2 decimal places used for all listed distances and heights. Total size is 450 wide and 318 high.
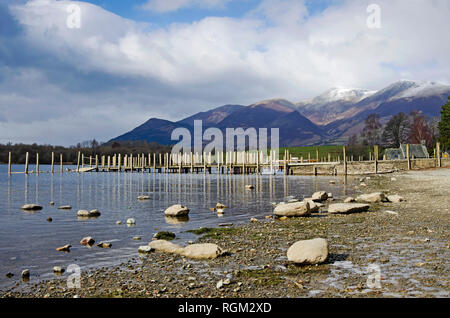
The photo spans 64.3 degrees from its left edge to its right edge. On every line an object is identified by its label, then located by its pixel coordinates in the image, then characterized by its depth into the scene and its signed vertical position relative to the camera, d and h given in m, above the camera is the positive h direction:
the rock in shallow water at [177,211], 19.75 -2.74
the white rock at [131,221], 17.26 -2.90
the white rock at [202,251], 10.22 -2.60
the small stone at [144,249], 11.23 -2.75
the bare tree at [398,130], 105.12 +9.14
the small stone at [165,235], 13.46 -2.83
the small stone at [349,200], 22.47 -2.49
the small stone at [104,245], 12.30 -2.85
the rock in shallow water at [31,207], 23.47 -2.96
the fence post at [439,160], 57.37 -0.11
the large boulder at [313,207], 18.48 -2.40
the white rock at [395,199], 22.19 -2.42
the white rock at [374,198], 22.28 -2.36
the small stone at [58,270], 9.24 -2.78
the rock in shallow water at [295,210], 17.58 -2.43
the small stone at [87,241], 12.73 -2.84
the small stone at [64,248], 11.85 -2.86
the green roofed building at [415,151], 68.39 +1.73
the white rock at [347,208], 18.07 -2.43
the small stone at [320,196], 24.65 -2.51
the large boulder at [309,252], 8.98 -2.33
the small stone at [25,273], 8.94 -2.79
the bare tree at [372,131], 125.69 +10.75
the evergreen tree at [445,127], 67.69 +6.25
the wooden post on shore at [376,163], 64.06 -0.49
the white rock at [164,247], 10.98 -2.67
